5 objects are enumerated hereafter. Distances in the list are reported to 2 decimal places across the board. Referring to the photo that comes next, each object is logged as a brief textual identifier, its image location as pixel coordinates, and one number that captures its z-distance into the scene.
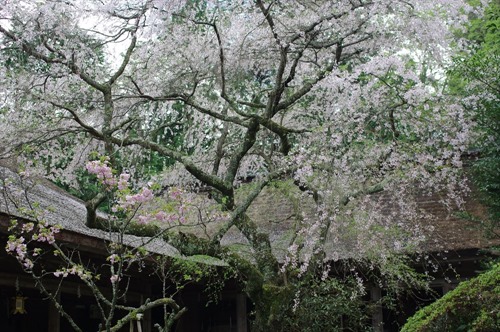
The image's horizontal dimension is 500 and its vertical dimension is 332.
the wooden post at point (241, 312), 11.16
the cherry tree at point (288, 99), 7.70
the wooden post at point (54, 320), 7.54
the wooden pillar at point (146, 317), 9.98
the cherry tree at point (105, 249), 4.96
